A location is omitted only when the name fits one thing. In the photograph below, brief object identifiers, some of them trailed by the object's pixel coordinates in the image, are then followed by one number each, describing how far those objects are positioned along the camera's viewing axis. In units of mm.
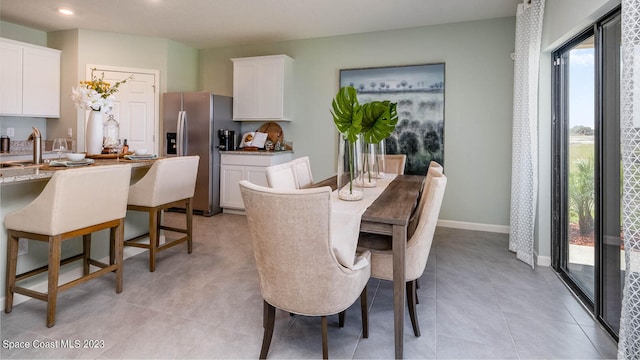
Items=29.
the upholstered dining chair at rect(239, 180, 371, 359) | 1350
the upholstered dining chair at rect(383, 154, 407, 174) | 3714
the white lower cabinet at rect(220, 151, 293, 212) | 4887
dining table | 1660
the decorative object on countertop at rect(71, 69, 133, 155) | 2750
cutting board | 5285
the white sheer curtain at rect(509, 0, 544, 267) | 3027
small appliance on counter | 5070
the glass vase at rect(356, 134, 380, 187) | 2418
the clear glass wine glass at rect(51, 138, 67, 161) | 2467
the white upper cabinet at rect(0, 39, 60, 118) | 4188
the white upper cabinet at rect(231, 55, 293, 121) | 4973
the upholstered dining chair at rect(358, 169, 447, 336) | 1771
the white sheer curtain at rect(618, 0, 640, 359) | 1471
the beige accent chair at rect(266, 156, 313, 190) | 2240
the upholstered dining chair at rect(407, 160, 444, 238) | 2014
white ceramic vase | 2822
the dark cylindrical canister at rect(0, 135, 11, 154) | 4234
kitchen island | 2035
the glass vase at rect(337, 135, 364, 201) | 2061
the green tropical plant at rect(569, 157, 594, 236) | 2354
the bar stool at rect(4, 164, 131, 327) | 1979
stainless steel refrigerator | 4883
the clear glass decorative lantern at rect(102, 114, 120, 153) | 3143
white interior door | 5047
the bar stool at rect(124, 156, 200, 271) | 2816
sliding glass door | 1993
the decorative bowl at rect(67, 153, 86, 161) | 2469
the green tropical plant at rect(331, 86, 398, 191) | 1854
